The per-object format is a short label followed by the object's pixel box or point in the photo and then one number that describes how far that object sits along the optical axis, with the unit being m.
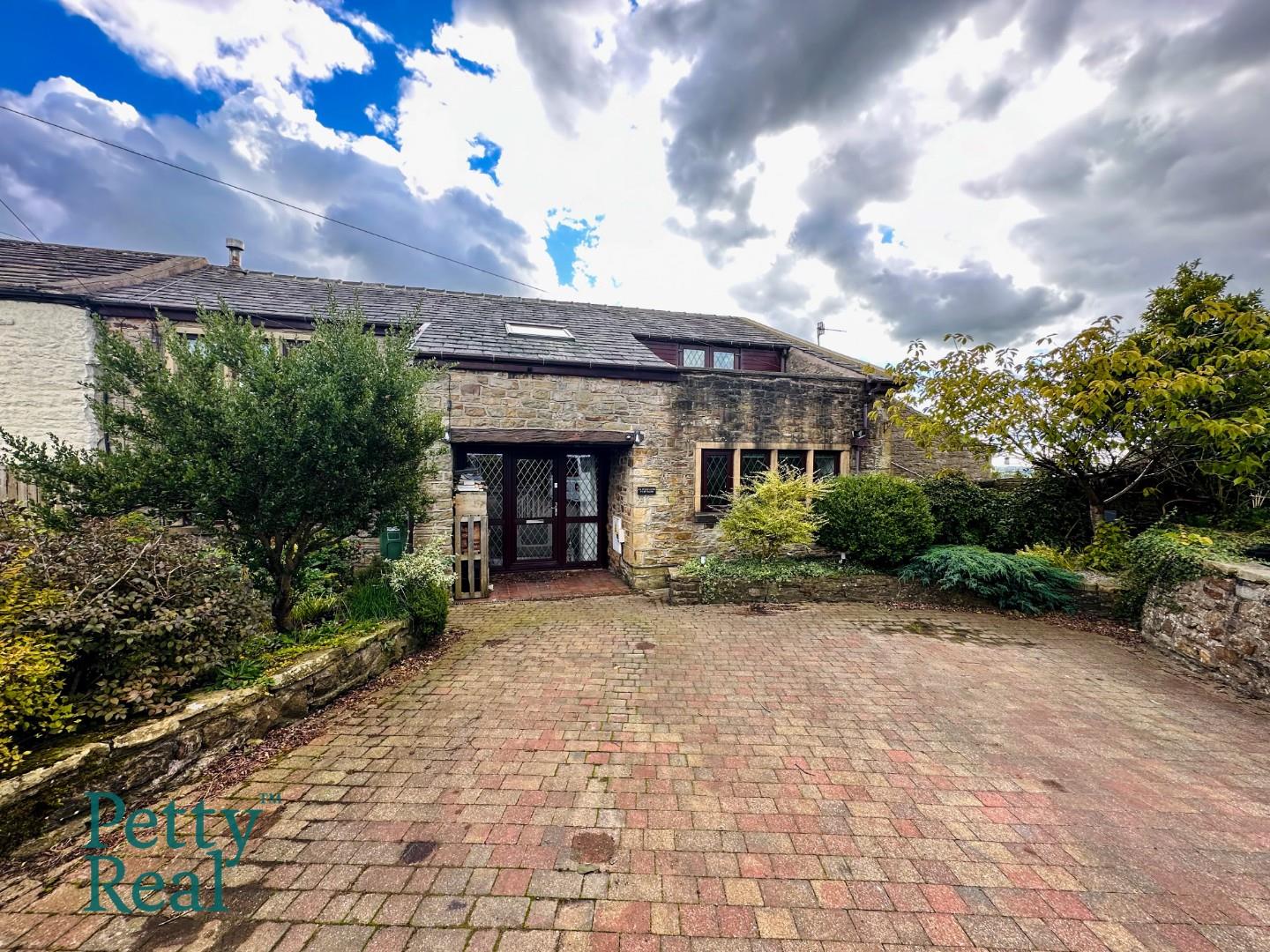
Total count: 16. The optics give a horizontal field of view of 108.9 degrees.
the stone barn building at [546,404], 7.47
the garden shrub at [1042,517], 8.55
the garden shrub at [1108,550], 7.21
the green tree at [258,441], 3.59
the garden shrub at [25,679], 2.44
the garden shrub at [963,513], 8.61
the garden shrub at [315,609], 4.87
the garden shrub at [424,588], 5.27
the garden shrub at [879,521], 7.57
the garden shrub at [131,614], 2.85
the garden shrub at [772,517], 7.29
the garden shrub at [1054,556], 7.44
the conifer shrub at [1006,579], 6.80
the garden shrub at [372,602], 5.00
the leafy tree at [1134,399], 6.23
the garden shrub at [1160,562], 5.50
